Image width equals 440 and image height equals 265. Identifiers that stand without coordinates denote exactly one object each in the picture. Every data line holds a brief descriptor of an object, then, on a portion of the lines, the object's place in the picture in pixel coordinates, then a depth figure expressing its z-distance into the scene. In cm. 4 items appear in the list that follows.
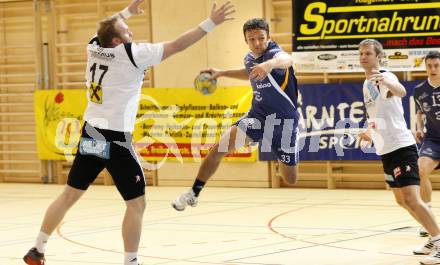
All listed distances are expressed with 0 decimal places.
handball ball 1410
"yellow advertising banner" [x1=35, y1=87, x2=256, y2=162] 2686
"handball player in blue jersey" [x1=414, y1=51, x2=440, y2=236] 1607
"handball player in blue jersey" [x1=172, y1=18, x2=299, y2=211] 1461
